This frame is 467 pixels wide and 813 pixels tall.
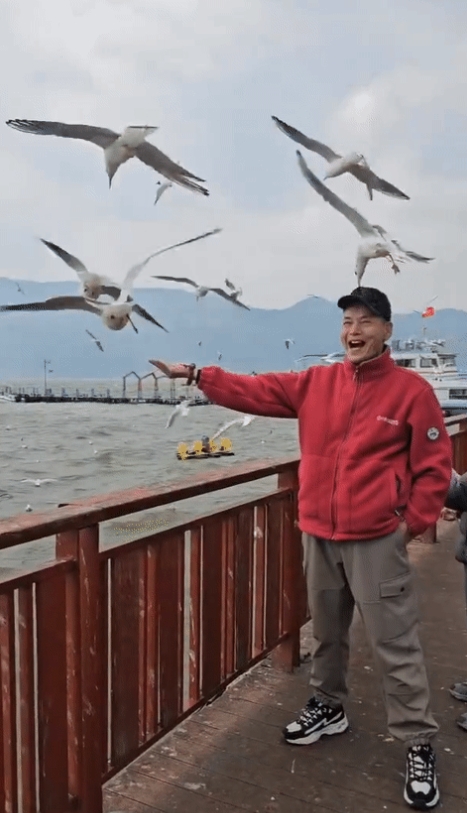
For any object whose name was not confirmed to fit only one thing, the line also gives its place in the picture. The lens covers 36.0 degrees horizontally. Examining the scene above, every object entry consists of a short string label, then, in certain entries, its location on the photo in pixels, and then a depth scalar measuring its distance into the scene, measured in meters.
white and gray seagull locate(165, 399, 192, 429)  10.61
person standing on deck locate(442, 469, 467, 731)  2.38
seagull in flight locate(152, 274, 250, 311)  6.79
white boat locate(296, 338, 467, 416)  31.83
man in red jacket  2.03
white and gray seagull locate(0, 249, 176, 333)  4.45
